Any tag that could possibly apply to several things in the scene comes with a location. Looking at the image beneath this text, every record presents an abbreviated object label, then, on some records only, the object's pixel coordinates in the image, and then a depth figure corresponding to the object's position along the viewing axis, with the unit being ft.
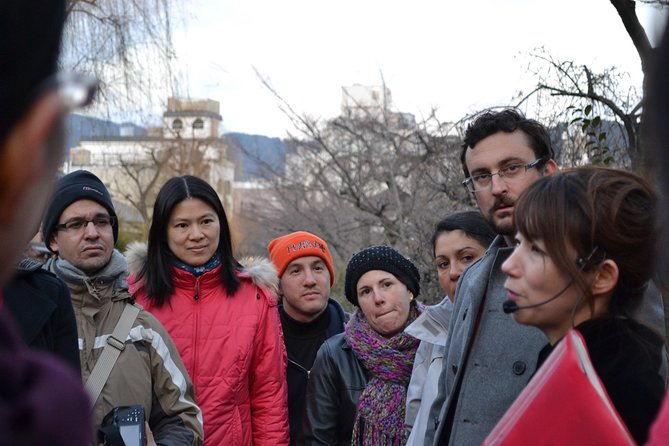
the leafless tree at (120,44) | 29.81
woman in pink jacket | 13.08
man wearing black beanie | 11.28
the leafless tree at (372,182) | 25.49
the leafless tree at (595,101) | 16.52
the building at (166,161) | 92.53
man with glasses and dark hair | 8.67
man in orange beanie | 15.37
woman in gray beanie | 13.05
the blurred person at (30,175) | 2.95
